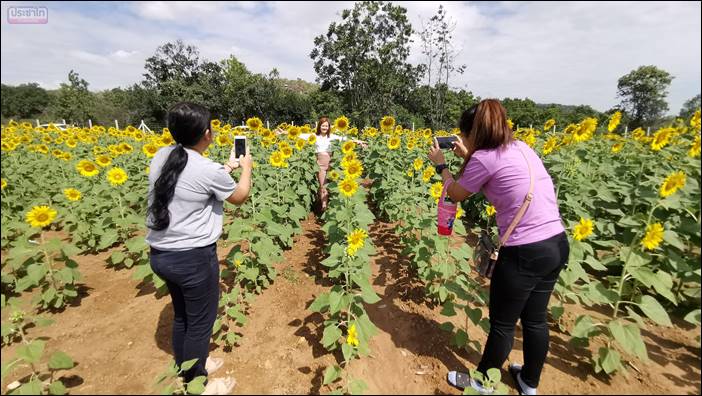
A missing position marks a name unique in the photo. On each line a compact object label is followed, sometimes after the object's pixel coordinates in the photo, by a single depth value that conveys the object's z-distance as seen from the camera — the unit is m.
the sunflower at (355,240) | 2.79
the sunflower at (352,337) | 2.41
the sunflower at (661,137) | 3.60
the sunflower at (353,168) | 3.86
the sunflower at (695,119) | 2.96
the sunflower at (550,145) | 4.11
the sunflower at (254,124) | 5.94
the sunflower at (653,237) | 2.50
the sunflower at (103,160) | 4.94
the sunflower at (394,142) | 6.06
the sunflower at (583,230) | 2.70
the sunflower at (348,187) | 3.29
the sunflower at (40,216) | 2.89
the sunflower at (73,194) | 4.21
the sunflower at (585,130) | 3.47
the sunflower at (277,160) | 4.57
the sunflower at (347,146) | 5.69
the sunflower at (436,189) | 3.69
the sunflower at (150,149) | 5.20
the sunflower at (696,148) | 2.33
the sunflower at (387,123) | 6.26
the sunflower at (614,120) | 4.39
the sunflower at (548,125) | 5.43
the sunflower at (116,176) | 4.15
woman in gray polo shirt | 2.03
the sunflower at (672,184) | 2.41
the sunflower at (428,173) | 4.16
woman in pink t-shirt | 2.09
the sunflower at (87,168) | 4.58
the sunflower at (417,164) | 4.88
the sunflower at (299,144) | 6.13
